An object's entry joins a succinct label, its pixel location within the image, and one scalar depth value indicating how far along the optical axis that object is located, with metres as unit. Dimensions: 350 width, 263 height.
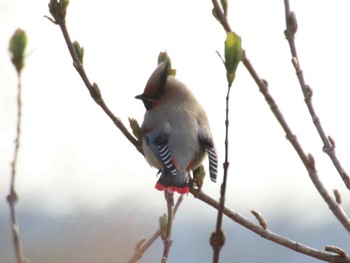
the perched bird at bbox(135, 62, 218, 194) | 10.25
